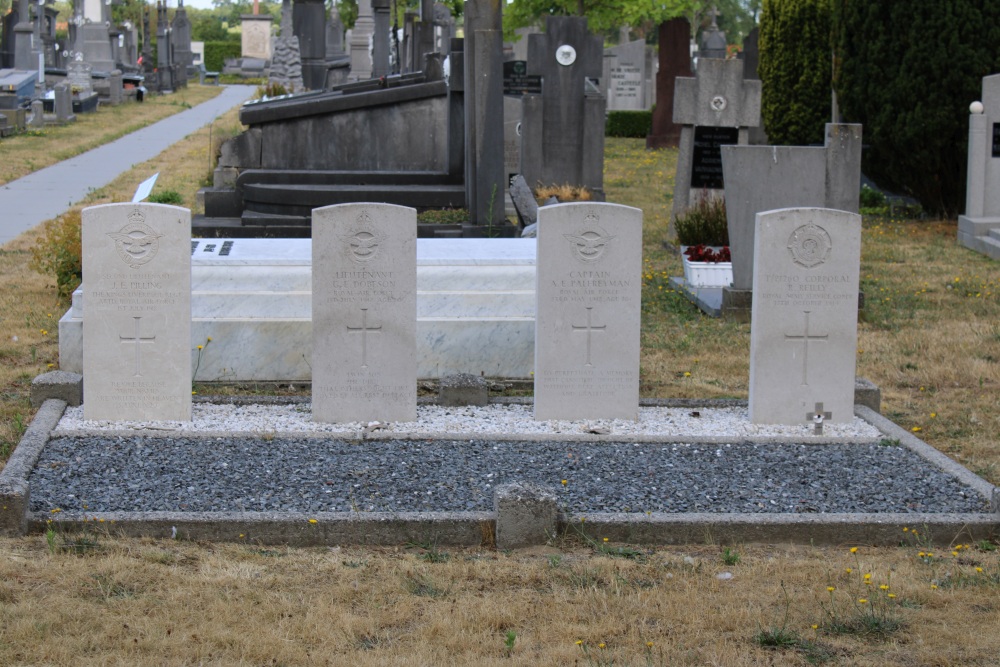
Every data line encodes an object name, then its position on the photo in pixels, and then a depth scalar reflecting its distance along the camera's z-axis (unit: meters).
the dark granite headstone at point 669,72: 27.30
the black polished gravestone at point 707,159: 14.41
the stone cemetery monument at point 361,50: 32.28
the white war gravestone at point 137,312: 6.60
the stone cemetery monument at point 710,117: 14.09
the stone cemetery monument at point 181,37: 51.70
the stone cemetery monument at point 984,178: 13.79
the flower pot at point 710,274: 11.21
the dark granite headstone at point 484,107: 10.70
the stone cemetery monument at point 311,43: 32.03
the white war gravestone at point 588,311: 6.75
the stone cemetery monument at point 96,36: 41.43
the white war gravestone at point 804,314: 6.74
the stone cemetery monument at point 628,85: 34.38
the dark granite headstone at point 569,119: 16.53
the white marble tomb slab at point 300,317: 7.85
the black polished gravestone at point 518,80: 22.98
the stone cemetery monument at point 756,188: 10.22
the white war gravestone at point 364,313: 6.66
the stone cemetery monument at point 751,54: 26.31
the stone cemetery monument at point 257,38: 61.38
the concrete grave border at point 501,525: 5.15
